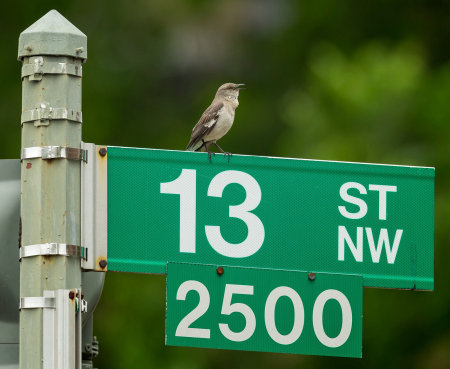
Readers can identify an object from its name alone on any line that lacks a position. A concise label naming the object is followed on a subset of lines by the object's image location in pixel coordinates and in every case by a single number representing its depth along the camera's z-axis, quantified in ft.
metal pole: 31.42
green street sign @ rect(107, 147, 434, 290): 33.68
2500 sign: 33.30
